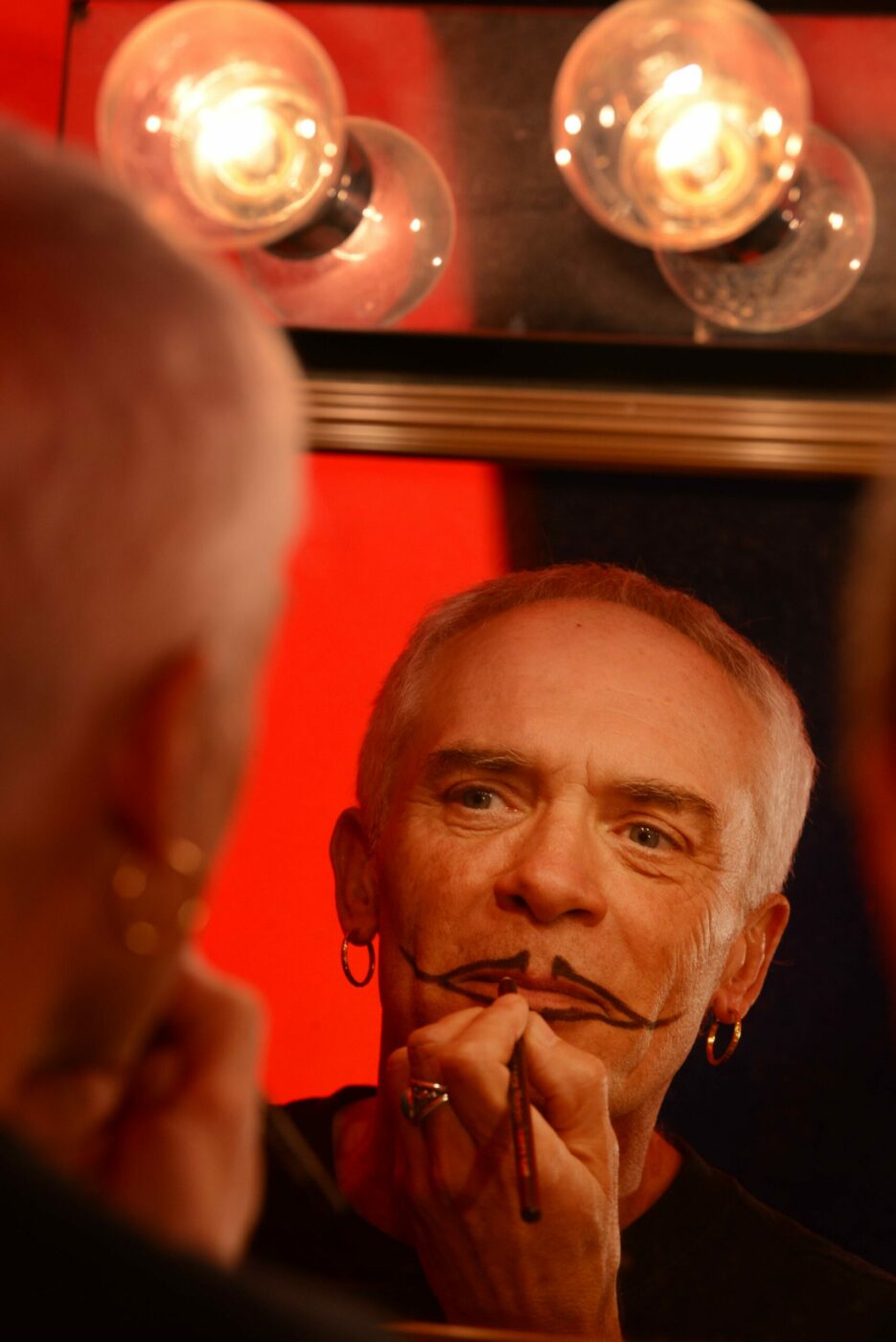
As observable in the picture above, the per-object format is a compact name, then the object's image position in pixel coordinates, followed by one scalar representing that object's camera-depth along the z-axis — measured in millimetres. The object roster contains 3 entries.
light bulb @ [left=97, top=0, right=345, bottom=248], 1457
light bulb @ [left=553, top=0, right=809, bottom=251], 1450
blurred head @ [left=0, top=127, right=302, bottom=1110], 1040
